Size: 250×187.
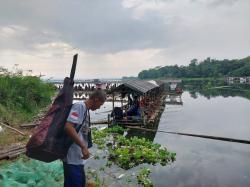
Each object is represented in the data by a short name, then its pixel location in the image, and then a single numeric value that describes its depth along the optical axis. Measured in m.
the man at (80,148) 2.23
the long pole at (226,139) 7.45
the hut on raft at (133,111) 10.30
